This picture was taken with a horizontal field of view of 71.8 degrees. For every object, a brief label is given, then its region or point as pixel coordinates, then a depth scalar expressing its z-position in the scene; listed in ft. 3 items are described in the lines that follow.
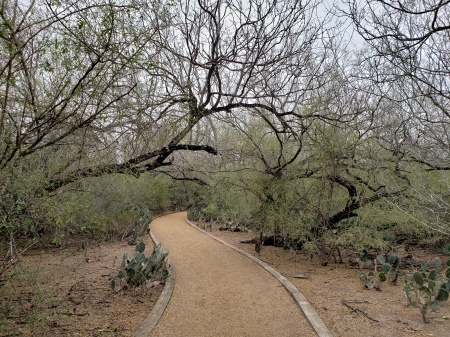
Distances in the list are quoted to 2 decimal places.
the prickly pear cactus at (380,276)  19.28
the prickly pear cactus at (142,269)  18.49
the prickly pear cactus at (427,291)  13.99
